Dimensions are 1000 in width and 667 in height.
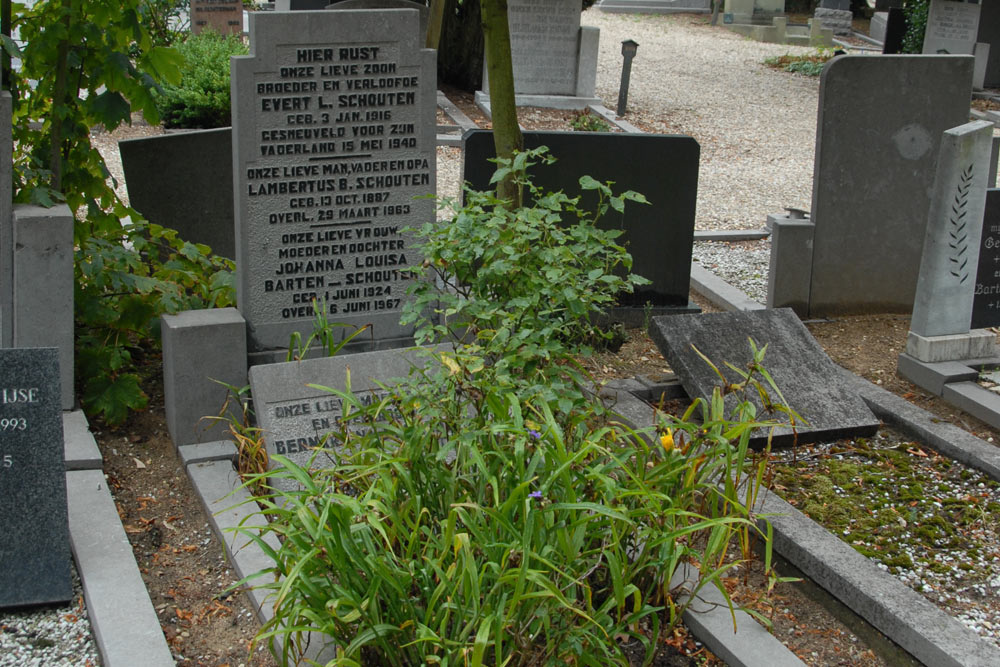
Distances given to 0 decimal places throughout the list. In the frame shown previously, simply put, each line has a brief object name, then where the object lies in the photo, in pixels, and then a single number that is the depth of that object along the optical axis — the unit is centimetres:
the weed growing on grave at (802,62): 1998
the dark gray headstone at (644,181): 631
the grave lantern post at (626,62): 1461
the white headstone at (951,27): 1712
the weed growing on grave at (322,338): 468
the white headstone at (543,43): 1481
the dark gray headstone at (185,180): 613
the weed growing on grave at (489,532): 288
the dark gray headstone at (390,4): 662
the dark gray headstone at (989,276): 582
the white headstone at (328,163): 468
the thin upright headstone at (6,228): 441
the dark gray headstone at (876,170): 638
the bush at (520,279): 377
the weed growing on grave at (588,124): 1190
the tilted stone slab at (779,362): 495
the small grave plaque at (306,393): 436
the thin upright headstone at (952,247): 546
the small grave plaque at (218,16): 1712
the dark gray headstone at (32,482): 352
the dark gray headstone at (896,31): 1931
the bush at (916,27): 1862
